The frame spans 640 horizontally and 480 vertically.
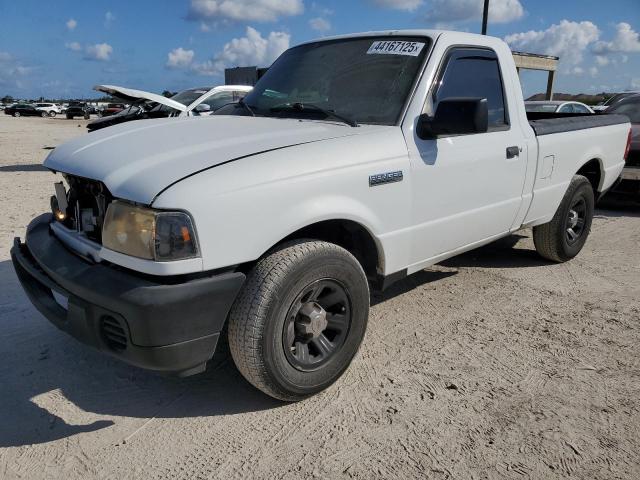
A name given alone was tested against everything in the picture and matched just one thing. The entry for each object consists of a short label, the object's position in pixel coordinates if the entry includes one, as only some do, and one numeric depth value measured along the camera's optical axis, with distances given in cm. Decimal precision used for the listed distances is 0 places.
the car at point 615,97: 1374
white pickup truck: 225
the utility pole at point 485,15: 1628
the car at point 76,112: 4486
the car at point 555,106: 1102
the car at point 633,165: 738
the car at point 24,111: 5016
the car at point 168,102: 991
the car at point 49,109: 5097
